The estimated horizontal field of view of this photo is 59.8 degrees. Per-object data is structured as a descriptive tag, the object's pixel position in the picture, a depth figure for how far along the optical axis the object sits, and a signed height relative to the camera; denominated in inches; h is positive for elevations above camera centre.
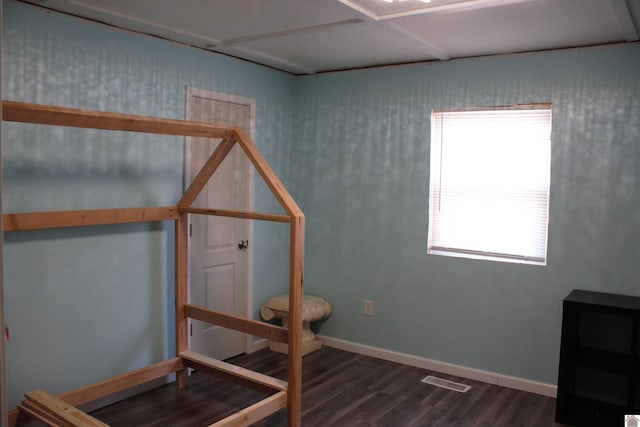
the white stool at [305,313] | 167.6 -40.9
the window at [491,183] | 142.9 +0.1
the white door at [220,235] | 149.1 -16.4
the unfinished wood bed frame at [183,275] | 98.2 -21.3
